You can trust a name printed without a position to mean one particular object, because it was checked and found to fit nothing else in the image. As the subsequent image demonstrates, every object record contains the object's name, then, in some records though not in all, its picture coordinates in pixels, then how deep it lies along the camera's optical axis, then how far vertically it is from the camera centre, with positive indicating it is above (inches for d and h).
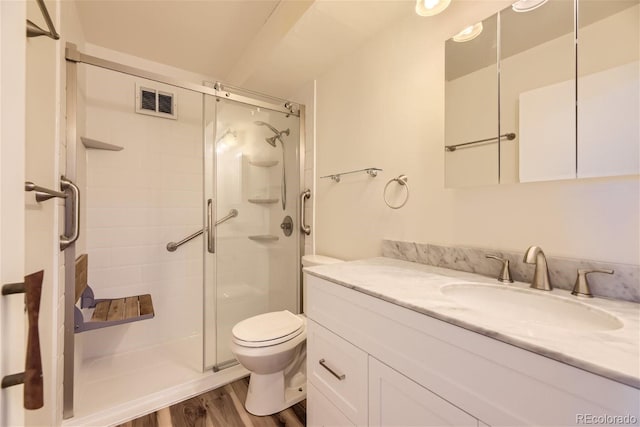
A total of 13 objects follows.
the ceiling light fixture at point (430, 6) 45.6 +36.2
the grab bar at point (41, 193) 31.3 +2.5
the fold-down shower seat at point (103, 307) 60.5 -26.4
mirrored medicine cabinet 31.8 +17.0
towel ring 55.6 +6.4
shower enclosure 71.5 -3.0
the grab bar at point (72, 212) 51.5 -0.2
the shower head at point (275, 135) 82.3 +24.7
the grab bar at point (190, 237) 75.7 -9.1
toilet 54.7 -30.8
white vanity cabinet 19.5 -16.1
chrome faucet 35.1 -7.2
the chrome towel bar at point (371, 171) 61.7 +9.8
